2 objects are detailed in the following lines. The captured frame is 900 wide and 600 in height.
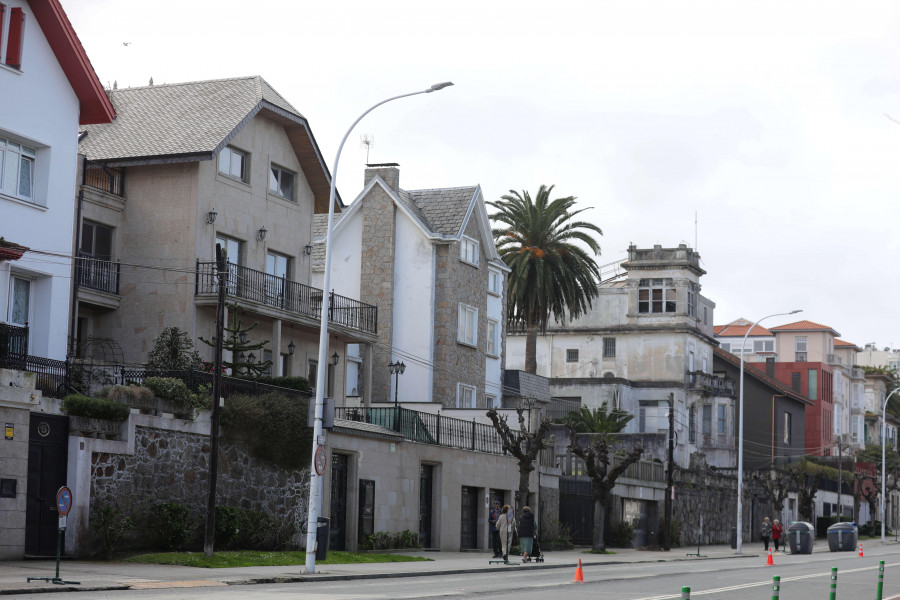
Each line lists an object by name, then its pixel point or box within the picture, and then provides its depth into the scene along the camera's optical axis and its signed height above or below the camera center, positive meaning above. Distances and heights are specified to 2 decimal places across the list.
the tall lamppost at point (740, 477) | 50.03 -1.22
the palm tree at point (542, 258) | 60.88 +9.14
